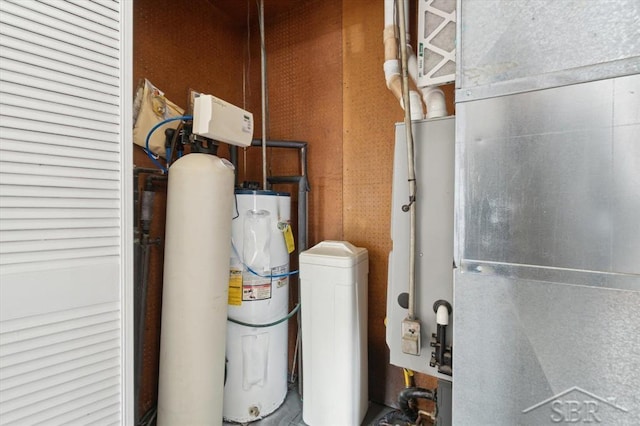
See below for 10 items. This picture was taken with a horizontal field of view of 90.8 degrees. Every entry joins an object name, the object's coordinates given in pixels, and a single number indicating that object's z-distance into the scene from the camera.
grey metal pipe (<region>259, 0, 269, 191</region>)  2.00
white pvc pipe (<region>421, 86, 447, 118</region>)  1.39
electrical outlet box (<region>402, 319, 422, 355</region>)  1.30
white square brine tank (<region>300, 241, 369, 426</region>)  1.65
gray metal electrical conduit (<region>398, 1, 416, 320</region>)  1.32
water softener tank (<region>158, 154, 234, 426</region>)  1.44
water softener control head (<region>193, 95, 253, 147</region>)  1.46
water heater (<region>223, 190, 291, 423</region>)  1.75
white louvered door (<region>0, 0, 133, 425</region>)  0.90
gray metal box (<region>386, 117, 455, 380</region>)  1.30
